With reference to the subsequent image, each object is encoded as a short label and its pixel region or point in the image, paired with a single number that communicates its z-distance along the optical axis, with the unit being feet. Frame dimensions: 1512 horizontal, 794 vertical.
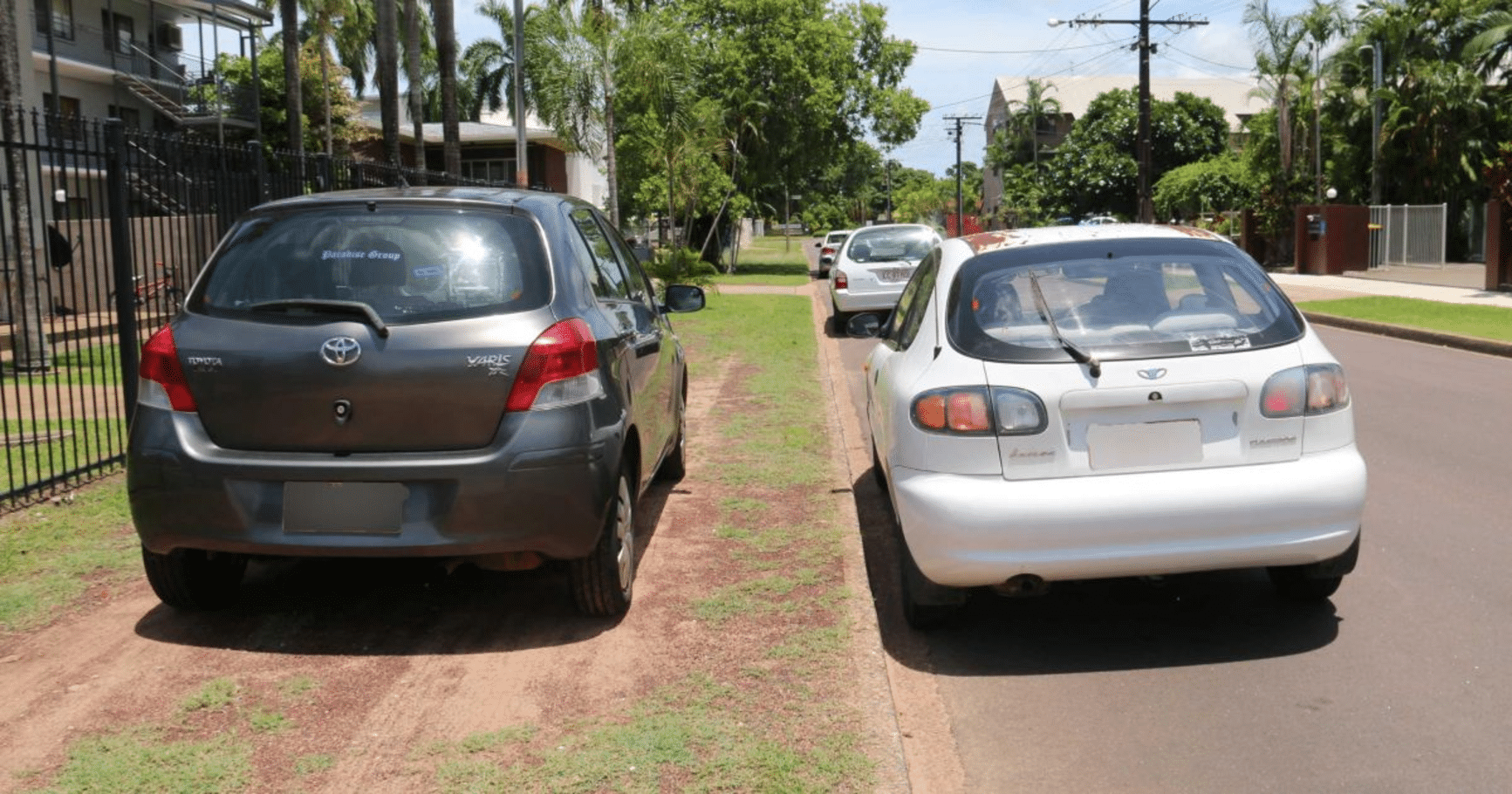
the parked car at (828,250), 123.42
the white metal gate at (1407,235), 110.83
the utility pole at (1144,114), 109.19
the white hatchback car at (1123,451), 15.93
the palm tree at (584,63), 93.61
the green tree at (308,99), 160.66
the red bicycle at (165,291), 29.15
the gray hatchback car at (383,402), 16.26
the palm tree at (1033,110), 295.28
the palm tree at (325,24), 162.71
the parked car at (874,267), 65.82
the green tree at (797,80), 137.69
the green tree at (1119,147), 221.66
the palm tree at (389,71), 79.87
